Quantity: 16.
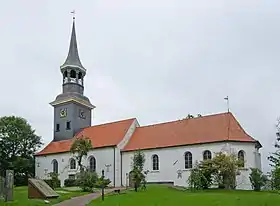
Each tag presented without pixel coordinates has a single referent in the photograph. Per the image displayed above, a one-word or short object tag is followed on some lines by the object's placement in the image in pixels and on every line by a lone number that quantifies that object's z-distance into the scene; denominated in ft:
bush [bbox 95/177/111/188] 78.33
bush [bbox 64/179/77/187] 90.67
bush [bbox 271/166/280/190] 40.29
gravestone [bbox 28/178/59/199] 54.16
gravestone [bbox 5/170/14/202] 48.93
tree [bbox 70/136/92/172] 91.97
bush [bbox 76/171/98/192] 74.00
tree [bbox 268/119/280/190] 40.53
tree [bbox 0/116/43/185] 120.06
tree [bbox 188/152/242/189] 73.15
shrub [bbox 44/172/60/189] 85.63
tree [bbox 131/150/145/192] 70.53
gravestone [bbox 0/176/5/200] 51.21
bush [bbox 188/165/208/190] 72.77
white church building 85.57
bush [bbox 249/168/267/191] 80.52
